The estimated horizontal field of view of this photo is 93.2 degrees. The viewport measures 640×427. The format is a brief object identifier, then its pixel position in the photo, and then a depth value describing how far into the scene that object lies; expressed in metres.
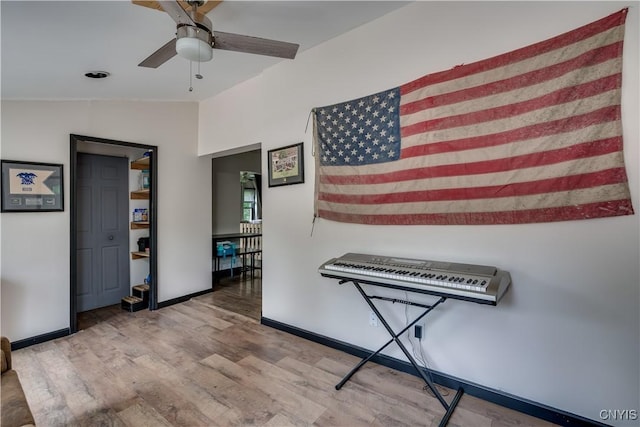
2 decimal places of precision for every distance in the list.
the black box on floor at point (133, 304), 3.73
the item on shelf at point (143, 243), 4.11
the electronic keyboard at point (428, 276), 1.60
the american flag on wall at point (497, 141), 1.61
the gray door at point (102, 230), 3.71
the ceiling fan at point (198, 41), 1.67
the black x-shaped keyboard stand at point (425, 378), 1.85
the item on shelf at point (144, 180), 3.99
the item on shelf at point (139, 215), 4.09
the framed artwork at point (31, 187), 2.74
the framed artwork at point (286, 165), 2.98
